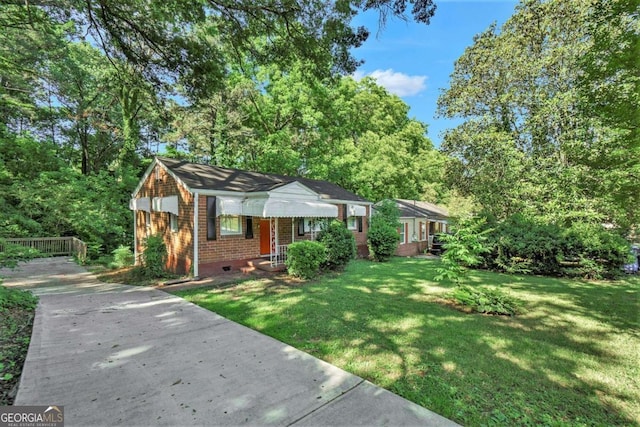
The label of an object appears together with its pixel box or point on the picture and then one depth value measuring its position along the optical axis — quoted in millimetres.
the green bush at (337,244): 12609
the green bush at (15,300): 6617
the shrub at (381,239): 16953
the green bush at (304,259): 10867
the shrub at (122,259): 15133
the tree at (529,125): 15484
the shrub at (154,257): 11040
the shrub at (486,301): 7274
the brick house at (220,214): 11398
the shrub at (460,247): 7691
